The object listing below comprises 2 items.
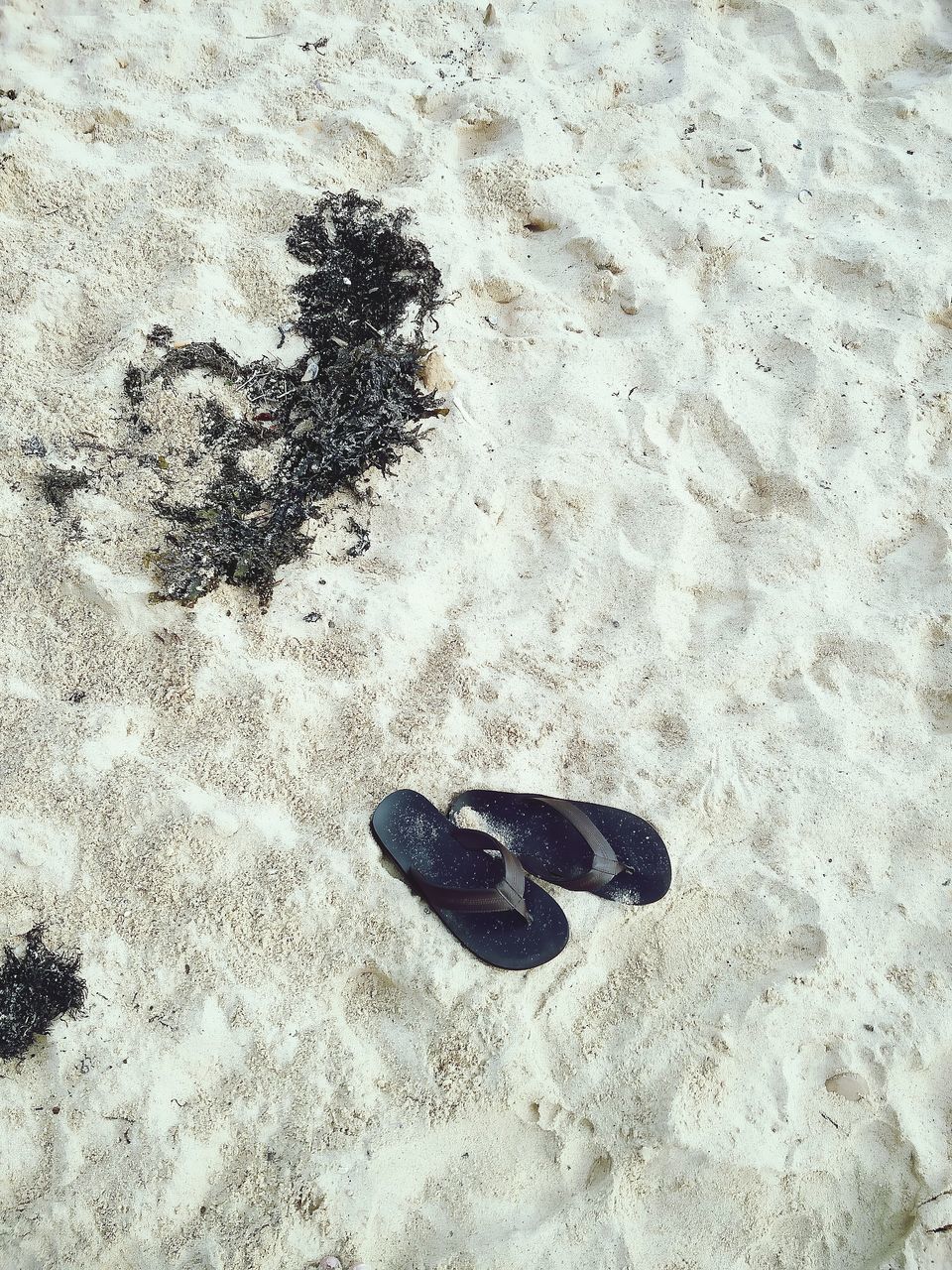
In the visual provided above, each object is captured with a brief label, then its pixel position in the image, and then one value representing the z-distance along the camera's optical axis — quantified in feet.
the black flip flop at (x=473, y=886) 5.67
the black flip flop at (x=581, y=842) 5.95
